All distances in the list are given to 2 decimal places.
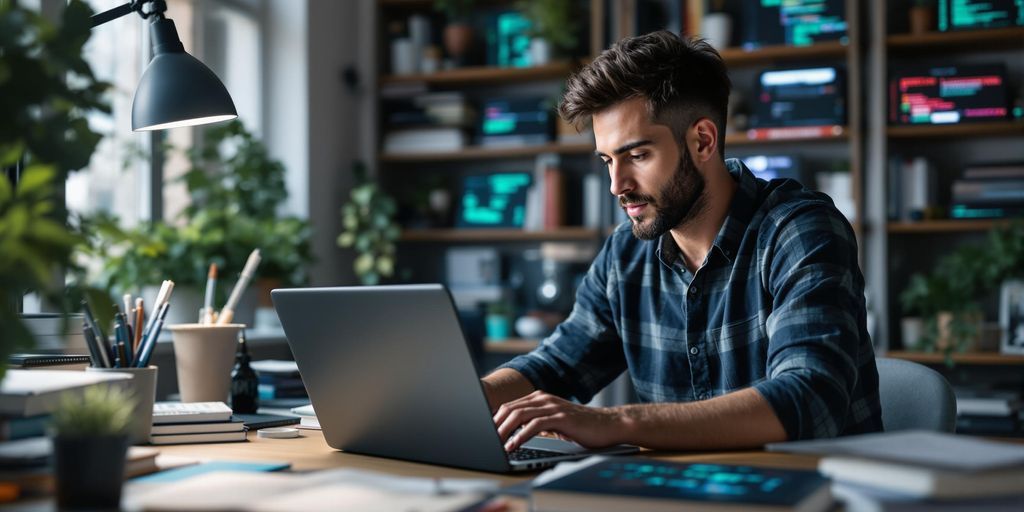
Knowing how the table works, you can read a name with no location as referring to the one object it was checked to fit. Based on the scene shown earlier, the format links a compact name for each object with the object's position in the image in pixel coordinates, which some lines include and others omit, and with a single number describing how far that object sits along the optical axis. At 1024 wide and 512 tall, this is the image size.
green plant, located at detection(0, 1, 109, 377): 0.82
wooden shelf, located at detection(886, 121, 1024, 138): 3.36
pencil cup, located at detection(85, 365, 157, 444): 1.32
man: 1.49
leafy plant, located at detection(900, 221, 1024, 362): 3.22
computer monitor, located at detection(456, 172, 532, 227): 3.97
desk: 1.14
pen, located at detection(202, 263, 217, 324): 1.75
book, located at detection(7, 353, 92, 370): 1.39
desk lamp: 1.56
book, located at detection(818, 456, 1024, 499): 0.80
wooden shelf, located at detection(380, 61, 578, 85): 3.87
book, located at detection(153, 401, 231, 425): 1.38
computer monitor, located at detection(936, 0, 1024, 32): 3.34
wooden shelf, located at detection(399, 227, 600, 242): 3.83
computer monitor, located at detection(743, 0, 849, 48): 3.50
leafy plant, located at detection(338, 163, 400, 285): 3.84
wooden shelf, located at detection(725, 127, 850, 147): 3.50
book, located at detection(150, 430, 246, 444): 1.35
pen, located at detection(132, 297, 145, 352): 1.46
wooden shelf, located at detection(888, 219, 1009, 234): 3.36
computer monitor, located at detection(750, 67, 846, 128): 3.51
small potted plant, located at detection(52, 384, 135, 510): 0.83
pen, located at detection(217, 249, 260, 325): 1.73
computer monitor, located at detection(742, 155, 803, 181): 3.64
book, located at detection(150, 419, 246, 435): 1.36
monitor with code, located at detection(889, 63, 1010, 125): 3.38
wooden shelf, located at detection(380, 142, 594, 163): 3.86
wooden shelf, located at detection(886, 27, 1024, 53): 3.35
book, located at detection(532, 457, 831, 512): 0.82
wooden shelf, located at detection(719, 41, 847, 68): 3.51
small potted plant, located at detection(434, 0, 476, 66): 4.02
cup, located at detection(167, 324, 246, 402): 1.63
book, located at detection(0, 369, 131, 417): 1.03
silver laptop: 1.09
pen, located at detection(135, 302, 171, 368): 1.38
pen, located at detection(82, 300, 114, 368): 1.36
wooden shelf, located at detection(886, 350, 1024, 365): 3.24
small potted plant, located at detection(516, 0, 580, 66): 3.76
